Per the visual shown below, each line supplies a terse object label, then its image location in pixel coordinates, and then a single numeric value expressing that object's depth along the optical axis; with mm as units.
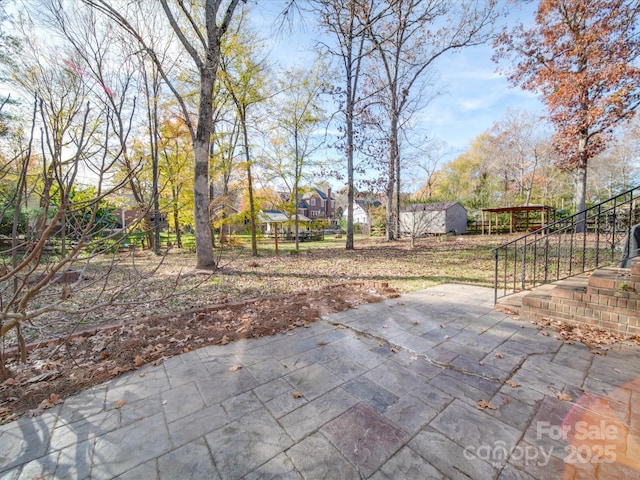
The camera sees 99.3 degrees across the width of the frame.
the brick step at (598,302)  3439
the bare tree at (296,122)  12883
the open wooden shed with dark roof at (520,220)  18922
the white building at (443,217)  23672
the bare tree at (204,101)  7070
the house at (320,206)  47875
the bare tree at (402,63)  12938
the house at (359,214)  34934
